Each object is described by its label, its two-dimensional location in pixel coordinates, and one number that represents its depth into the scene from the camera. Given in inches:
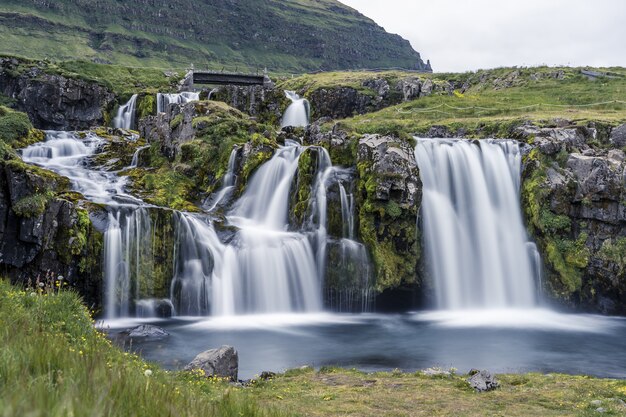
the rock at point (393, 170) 1071.6
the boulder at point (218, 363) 499.4
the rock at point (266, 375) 552.5
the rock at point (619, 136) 1285.7
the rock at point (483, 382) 483.5
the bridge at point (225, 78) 2677.2
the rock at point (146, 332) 763.4
